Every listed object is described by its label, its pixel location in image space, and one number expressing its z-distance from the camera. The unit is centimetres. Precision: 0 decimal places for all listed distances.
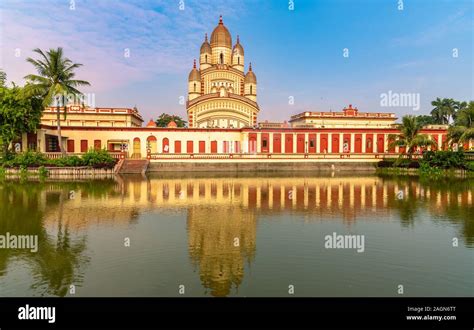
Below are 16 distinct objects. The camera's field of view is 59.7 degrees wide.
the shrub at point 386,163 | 4838
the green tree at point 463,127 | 4147
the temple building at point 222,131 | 4891
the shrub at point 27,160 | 3772
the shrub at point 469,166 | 4175
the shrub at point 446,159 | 4284
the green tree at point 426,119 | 9282
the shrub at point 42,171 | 3716
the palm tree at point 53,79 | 3853
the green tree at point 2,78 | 4003
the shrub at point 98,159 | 3972
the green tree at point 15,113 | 3731
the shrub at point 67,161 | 3866
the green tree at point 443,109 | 8331
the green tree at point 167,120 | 9538
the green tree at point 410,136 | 4653
